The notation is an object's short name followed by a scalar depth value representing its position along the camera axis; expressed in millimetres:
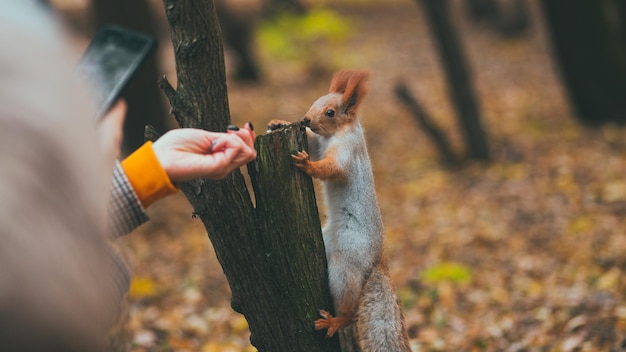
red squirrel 2424
